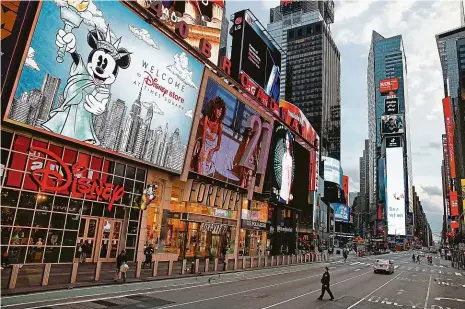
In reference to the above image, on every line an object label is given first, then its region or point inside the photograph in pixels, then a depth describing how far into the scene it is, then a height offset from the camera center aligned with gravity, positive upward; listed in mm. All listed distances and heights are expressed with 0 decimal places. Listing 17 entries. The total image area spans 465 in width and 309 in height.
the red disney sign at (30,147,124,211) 22312 +2602
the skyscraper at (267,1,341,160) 173250 +82750
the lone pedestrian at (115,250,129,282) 18797 -2221
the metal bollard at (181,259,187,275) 24422 -2735
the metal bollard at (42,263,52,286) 16125 -2584
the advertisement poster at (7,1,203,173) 19938 +9217
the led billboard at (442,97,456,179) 98938 +34743
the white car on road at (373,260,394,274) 36888 -2324
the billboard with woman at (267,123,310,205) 50438 +10411
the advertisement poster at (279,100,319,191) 62781 +19125
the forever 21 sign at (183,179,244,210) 36000 +3848
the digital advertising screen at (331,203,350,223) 161250 +12686
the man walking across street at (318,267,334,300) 18448 -2325
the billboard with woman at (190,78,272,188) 34469 +10073
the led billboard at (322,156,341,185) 150875 +29642
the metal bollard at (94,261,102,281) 18762 -2683
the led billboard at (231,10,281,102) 43000 +22574
